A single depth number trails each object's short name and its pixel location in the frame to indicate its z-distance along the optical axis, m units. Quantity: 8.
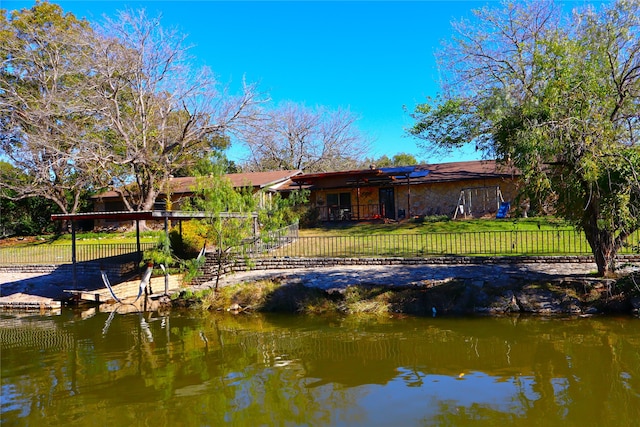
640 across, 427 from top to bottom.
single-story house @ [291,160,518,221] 27.36
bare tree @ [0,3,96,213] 27.22
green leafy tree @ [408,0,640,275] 10.75
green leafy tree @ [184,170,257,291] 14.08
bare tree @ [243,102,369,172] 47.31
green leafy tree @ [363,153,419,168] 57.79
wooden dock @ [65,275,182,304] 15.48
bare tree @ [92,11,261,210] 26.77
